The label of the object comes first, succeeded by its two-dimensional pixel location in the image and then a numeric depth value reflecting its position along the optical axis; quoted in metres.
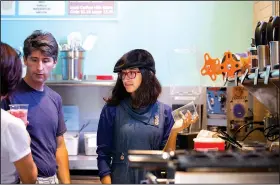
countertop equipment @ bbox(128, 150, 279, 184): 1.28
